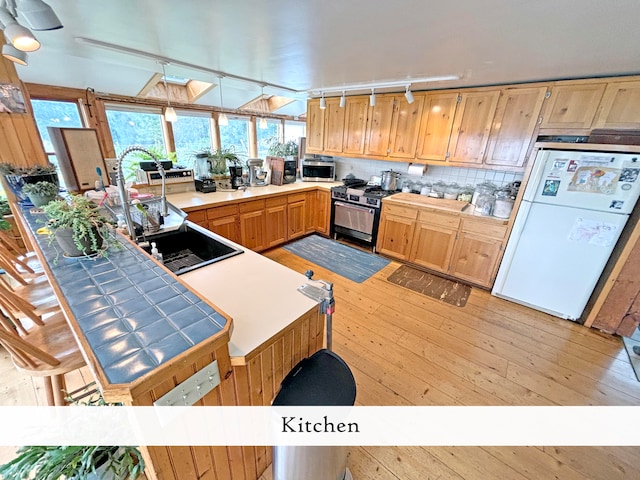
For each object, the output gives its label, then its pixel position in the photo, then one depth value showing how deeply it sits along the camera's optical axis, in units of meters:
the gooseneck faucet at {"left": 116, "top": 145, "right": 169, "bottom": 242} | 1.36
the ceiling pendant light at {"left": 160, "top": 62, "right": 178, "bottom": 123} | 2.75
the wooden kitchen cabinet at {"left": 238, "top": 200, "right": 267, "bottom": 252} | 3.25
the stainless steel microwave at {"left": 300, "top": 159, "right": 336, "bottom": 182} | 4.36
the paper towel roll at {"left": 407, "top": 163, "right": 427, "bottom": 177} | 3.56
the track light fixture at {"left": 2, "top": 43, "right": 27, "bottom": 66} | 1.49
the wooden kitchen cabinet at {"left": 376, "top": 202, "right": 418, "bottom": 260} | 3.34
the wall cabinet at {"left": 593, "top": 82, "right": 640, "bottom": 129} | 2.12
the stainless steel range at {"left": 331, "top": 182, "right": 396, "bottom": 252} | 3.62
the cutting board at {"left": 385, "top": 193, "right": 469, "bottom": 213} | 3.07
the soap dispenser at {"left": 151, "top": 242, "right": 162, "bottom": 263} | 1.35
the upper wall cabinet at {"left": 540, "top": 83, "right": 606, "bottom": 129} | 2.27
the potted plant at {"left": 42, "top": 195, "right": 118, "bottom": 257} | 1.11
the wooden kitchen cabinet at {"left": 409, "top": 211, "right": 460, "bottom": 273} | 3.06
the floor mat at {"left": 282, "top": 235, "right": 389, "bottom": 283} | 3.31
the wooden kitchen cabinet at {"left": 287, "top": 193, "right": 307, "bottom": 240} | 3.84
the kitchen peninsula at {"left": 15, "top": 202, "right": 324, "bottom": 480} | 0.69
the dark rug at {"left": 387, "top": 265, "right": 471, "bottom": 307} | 2.87
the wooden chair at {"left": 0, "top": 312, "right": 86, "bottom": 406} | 0.96
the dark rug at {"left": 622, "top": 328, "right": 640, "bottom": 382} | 2.05
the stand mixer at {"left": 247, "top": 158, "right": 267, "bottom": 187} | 3.74
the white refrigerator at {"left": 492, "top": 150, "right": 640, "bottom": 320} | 2.13
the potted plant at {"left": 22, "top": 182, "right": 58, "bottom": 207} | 1.87
